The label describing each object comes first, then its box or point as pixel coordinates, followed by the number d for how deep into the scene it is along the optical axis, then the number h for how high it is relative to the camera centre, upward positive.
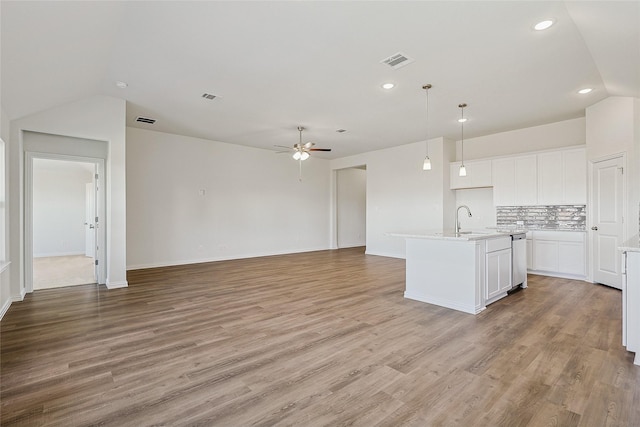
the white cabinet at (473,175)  6.84 +0.89
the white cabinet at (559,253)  5.50 -0.75
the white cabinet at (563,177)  5.50 +0.67
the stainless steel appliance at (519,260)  4.67 -0.72
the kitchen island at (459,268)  3.76 -0.73
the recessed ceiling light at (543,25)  2.91 +1.83
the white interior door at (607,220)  4.77 -0.12
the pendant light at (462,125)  4.96 +1.84
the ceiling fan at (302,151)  6.08 +1.27
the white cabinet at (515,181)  6.09 +0.66
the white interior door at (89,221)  5.67 -0.14
